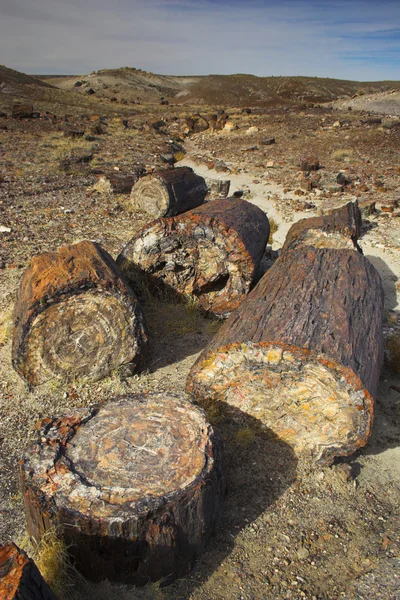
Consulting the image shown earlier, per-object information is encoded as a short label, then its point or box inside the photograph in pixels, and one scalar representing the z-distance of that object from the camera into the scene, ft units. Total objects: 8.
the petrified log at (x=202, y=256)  17.97
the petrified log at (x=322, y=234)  19.79
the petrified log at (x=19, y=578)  6.11
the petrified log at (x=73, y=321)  13.20
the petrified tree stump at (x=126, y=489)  8.13
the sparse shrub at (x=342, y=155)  47.96
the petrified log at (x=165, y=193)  29.81
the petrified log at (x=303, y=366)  10.82
